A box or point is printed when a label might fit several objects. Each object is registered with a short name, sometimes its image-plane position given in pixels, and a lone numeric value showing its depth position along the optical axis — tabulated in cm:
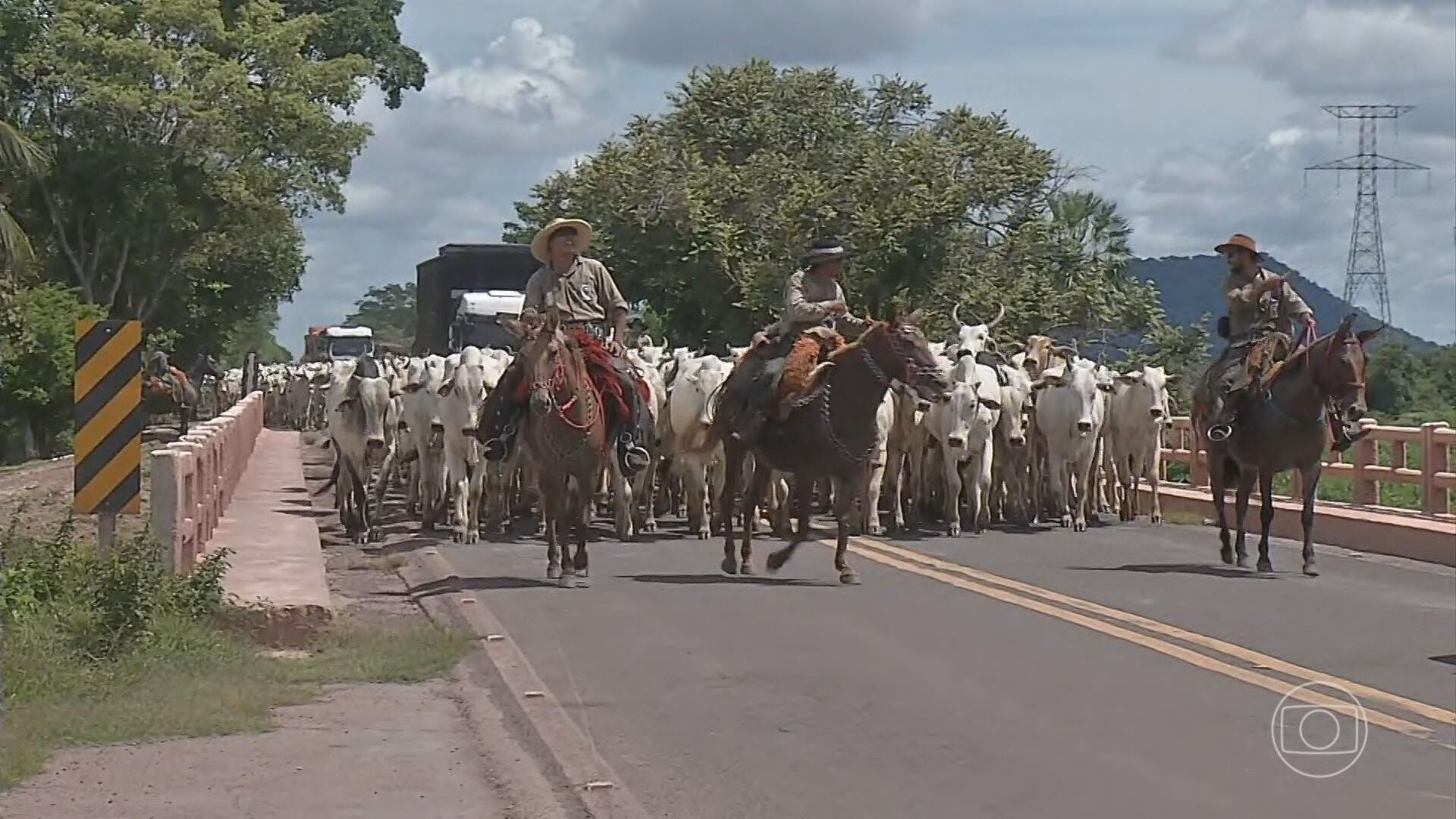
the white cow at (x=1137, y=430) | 2383
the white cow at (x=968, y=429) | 2142
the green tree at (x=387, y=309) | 14612
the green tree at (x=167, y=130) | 4428
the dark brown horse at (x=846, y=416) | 1573
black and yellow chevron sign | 1272
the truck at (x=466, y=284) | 4022
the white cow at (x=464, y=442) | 2081
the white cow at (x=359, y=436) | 2106
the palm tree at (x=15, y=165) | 2564
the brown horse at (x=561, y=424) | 1573
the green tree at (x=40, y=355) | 4122
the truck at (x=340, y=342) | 7019
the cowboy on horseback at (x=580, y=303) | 1652
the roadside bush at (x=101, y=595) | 1168
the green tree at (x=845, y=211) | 3766
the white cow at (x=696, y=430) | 2127
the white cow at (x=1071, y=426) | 2247
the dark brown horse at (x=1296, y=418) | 1684
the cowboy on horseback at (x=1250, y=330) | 1795
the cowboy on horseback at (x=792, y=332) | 1661
